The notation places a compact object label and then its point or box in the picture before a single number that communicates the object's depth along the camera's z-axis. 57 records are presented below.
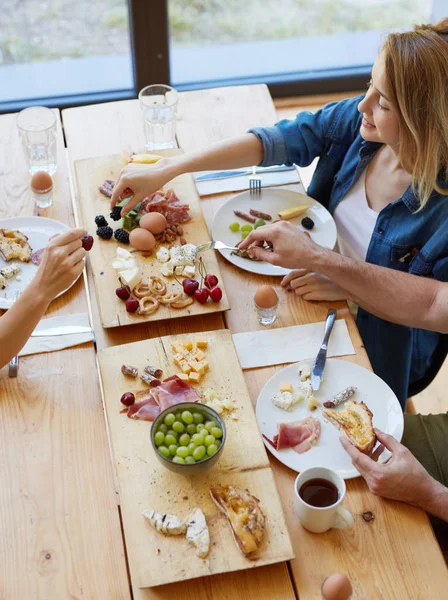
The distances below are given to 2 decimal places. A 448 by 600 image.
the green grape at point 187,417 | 1.63
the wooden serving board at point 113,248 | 1.99
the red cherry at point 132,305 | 1.97
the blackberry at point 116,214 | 2.22
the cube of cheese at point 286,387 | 1.86
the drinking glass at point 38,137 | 2.44
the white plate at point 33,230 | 2.15
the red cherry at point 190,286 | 2.02
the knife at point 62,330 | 1.99
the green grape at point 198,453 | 1.57
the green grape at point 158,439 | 1.60
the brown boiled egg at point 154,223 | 2.16
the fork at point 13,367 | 1.90
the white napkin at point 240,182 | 2.47
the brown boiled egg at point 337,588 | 1.45
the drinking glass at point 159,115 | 2.57
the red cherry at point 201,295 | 2.00
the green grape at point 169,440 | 1.60
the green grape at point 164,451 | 1.58
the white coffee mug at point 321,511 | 1.53
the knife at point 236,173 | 2.52
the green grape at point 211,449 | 1.59
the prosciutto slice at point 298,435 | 1.75
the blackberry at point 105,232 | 2.16
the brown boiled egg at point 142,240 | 2.13
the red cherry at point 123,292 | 2.00
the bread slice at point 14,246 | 2.16
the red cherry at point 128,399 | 1.74
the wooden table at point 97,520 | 1.52
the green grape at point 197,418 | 1.65
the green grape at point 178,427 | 1.62
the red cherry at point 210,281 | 2.05
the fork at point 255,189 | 2.43
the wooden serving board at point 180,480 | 1.49
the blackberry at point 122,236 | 2.15
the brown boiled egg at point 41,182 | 2.37
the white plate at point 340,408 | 1.73
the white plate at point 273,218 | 2.19
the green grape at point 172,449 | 1.59
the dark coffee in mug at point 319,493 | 1.57
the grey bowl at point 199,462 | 1.56
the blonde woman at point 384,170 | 1.98
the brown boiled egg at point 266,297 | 1.99
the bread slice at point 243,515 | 1.49
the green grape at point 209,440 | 1.59
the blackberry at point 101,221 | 2.20
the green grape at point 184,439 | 1.61
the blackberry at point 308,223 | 2.31
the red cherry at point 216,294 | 2.01
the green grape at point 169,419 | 1.63
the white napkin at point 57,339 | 1.96
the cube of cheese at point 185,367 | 1.83
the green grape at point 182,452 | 1.58
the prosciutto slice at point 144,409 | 1.73
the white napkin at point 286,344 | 1.96
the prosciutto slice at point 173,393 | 1.75
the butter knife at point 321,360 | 1.89
